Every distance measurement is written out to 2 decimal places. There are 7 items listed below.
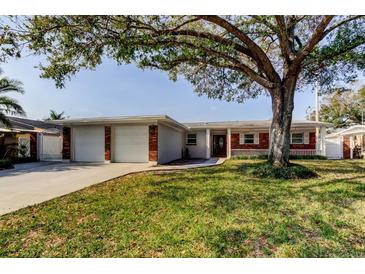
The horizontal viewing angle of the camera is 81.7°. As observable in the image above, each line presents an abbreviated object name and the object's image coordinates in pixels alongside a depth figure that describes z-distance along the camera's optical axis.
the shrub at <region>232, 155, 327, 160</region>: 15.56
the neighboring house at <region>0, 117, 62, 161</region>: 13.42
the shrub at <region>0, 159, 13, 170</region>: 10.52
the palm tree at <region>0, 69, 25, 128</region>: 11.49
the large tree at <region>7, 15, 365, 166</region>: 5.84
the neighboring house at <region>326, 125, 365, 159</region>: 17.33
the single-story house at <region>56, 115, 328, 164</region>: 12.89
